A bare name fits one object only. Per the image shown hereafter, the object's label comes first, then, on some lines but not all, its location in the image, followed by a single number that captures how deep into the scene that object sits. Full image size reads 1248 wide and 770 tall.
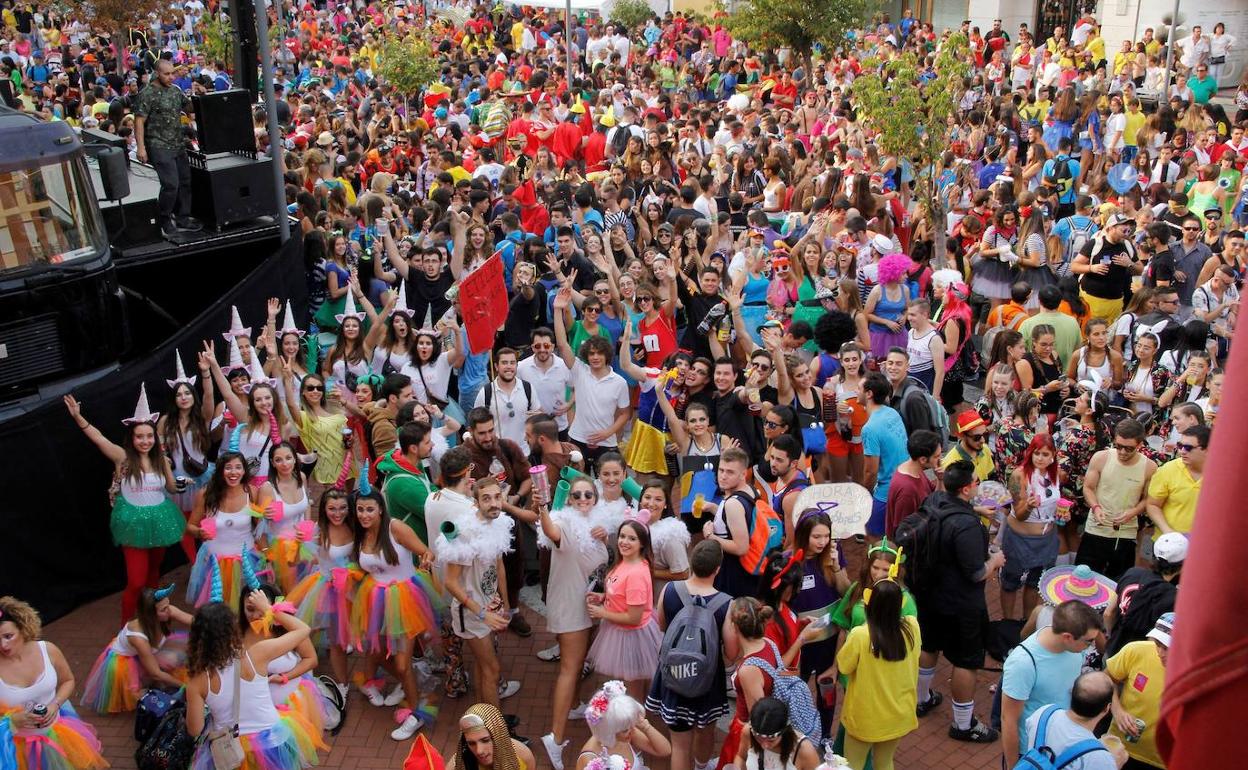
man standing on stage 12.91
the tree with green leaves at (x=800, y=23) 26.28
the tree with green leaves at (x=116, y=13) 26.22
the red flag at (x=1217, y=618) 1.23
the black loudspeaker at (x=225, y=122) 13.46
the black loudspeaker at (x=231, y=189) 13.29
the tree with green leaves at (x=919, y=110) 13.59
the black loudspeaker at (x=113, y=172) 10.42
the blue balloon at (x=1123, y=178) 14.95
